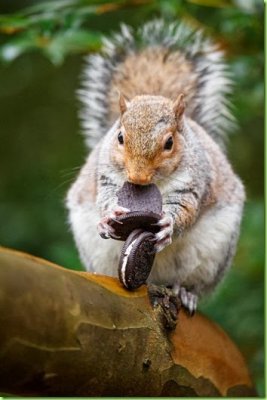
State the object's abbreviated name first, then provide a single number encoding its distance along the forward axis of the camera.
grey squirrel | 2.74
